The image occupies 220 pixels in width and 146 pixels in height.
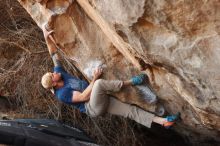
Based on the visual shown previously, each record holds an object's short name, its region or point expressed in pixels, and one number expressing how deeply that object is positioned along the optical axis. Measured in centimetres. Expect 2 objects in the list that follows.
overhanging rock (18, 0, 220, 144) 359
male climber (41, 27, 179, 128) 495
